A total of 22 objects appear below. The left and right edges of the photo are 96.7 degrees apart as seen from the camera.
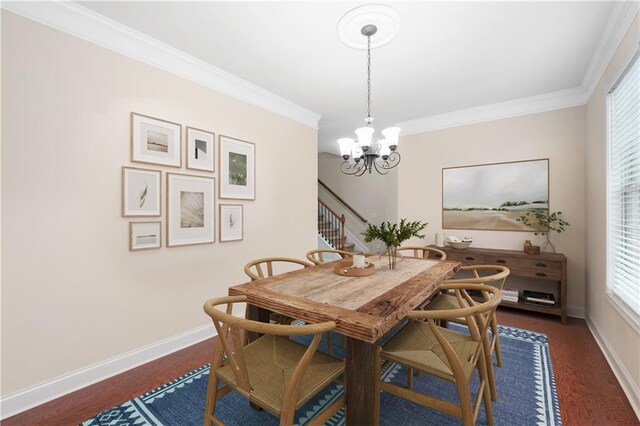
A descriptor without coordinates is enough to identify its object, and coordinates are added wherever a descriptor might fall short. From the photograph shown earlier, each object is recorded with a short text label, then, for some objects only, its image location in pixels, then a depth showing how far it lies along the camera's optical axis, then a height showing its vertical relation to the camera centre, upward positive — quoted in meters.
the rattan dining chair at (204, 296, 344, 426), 1.09 -0.74
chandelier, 2.26 +0.60
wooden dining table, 1.23 -0.46
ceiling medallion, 1.97 +1.40
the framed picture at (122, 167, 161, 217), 2.23 +0.16
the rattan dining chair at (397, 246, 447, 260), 3.10 -0.50
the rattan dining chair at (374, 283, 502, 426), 1.28 -0.74
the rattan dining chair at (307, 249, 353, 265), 2.93 -0.44
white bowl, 3.74 -0.40
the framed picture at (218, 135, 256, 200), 2.95 +0.48
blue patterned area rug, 1.67 -1.21
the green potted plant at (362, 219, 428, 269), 2.21 -0.16
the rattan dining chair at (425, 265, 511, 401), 1.76 -0.70
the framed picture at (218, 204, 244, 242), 2.95 -0.10
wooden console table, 3.08 -0.58
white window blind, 1.95 +0.20
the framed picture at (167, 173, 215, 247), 2.52 +0.03
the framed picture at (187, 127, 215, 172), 2.66 +0.61
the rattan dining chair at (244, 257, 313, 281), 2.20 -0.45
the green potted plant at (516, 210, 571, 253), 3.39 -0.09
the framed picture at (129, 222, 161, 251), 2.27 -0.19
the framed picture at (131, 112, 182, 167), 2.29 +0.61
